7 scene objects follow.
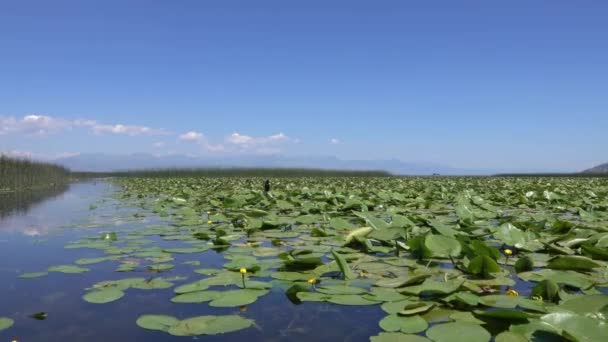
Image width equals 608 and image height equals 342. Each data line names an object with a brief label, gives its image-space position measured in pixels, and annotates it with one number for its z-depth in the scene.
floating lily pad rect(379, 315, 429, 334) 1.66
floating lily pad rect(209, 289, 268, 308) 2.00
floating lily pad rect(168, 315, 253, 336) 1.66
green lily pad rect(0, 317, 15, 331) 1.72
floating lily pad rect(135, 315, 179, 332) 1.72
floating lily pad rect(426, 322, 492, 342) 1.51
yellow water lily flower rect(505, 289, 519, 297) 2.06
